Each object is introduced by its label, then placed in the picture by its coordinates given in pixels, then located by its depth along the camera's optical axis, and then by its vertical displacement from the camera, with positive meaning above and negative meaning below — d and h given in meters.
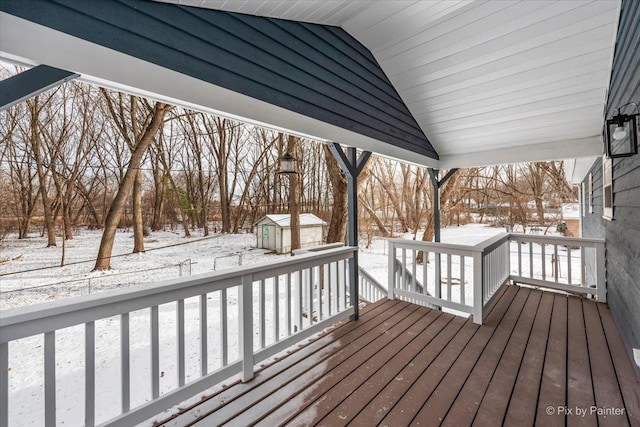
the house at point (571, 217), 11.95 -0.32
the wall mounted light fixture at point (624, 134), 2.05 +0.57
